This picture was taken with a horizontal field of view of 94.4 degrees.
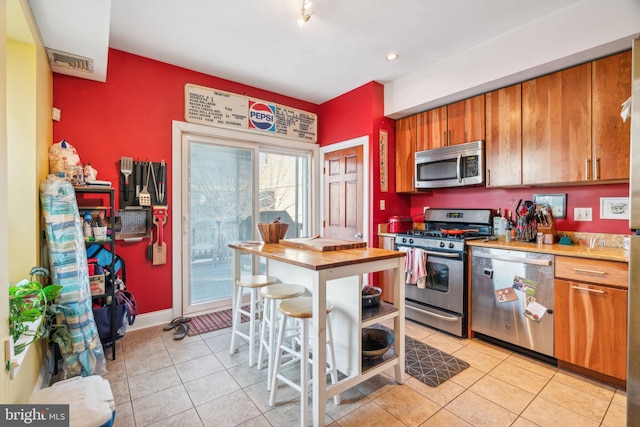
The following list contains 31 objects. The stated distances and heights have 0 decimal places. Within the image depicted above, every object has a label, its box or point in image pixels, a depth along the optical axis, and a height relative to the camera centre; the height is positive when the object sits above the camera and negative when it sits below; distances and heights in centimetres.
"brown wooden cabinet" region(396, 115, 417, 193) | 363 +78
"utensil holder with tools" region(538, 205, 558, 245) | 261 -10
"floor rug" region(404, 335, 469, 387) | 212 -116
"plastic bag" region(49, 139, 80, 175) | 232 +46
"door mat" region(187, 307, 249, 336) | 295 -113
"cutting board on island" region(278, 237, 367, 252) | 206 -21
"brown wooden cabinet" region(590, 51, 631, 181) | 215 +72
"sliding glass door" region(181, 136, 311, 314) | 336 +12
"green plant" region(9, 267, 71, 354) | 149 -53
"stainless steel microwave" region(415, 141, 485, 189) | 300 +53
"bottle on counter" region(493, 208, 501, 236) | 307 -9
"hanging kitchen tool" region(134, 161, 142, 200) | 294 +38
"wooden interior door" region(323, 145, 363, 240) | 377 +28
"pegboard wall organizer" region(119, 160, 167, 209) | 288 +31
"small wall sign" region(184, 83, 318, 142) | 329 +125
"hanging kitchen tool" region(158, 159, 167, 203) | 305 +37
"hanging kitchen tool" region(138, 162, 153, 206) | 294 +22
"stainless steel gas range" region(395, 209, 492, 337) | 277 -54
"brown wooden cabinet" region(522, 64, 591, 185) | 234 +74
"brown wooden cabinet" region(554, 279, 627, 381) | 195 -78
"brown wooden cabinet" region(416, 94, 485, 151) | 301 +99
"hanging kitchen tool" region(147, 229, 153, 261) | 301 -35
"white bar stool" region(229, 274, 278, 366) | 224 -71
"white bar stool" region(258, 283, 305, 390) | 194 -53
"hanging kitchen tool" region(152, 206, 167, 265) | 302 -21
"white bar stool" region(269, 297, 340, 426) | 164 -78
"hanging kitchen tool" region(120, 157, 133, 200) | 283 +44
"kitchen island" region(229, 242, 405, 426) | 162 -62
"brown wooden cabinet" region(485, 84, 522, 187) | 272 +74
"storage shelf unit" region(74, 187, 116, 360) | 230 -24
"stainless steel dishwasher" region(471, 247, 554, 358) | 228 -68
